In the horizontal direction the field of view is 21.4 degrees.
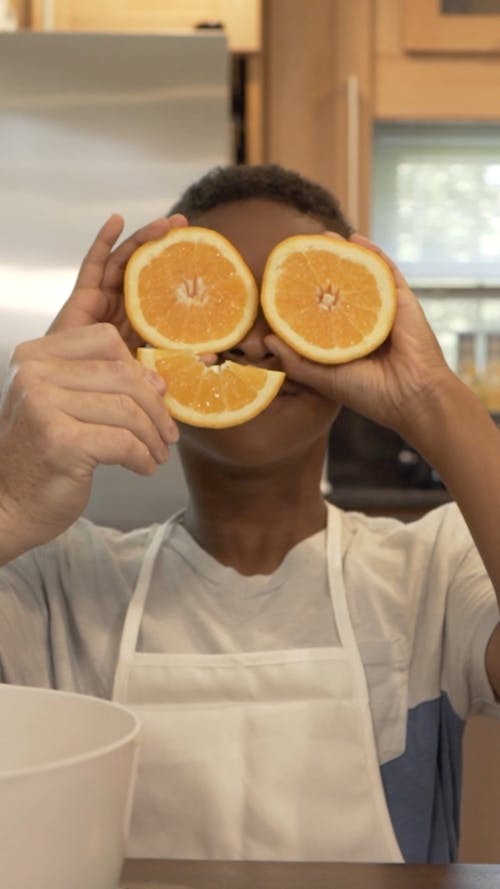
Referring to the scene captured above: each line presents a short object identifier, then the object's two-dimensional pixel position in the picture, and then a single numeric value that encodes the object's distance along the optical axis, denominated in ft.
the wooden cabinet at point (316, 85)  8.67
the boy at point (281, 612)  3.62
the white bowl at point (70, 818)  1.77
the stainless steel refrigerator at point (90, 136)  7.83
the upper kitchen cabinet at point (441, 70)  8.69
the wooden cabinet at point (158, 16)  8.50
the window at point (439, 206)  9.15
